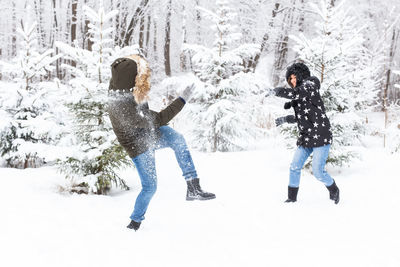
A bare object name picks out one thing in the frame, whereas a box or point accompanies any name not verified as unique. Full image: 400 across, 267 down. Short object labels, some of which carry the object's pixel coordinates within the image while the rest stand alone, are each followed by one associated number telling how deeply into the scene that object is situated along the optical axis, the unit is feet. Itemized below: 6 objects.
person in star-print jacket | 12.87
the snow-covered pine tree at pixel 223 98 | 25.68
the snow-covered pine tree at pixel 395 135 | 19.73
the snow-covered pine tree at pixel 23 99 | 19.12
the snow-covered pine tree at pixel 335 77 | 18.13
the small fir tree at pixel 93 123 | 14.35
